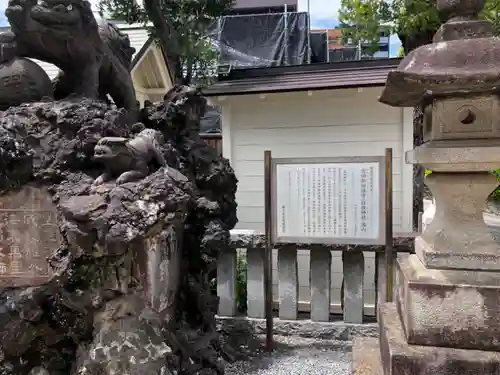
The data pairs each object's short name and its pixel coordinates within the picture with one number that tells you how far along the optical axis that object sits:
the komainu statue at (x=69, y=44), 3.35
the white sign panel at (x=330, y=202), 4.28
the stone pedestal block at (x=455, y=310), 2.59
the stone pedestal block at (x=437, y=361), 2.51
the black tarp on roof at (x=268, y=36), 10.85
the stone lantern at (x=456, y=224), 2.50
